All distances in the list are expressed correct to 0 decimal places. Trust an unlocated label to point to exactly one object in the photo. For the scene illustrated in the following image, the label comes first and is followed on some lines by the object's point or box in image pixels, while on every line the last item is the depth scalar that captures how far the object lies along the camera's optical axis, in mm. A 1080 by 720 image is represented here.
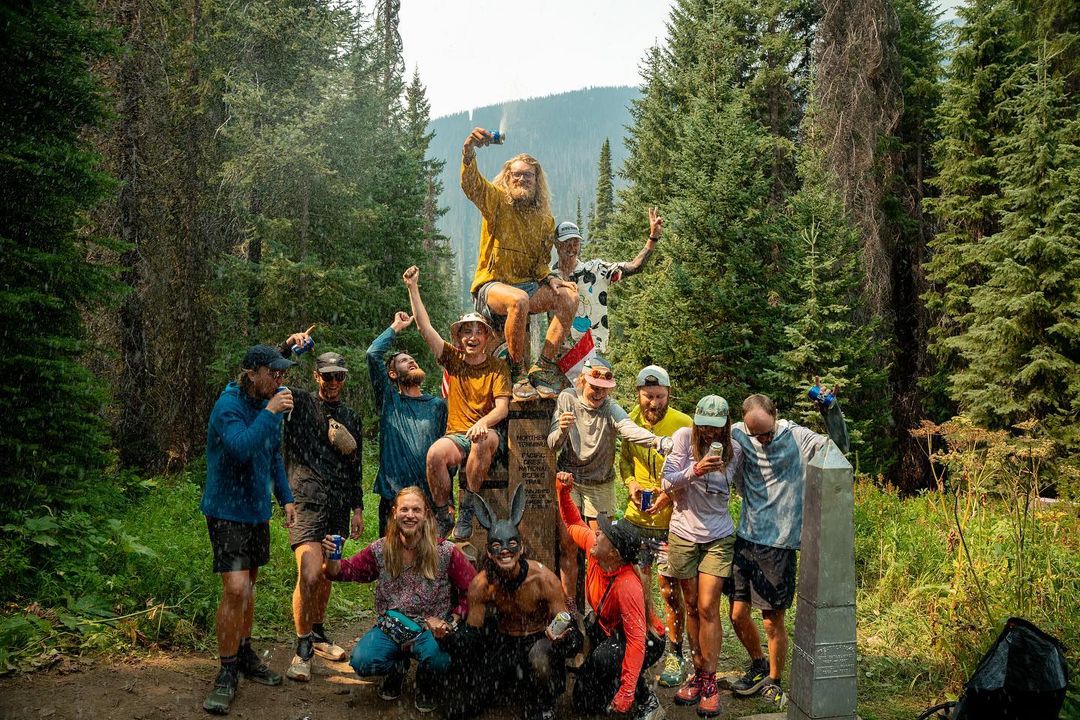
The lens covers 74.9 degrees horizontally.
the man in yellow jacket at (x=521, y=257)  6402
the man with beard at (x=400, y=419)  5691
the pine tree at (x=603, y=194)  43919
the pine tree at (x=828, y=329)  13398
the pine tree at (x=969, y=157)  15648
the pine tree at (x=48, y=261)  6773
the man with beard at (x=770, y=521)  4844
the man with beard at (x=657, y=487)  5391
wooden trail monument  6070
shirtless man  4547
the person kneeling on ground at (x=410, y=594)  4676
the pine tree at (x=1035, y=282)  13523
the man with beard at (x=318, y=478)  5211
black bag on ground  3596
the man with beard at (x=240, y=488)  4527
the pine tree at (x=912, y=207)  18172
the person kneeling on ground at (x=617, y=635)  4438
